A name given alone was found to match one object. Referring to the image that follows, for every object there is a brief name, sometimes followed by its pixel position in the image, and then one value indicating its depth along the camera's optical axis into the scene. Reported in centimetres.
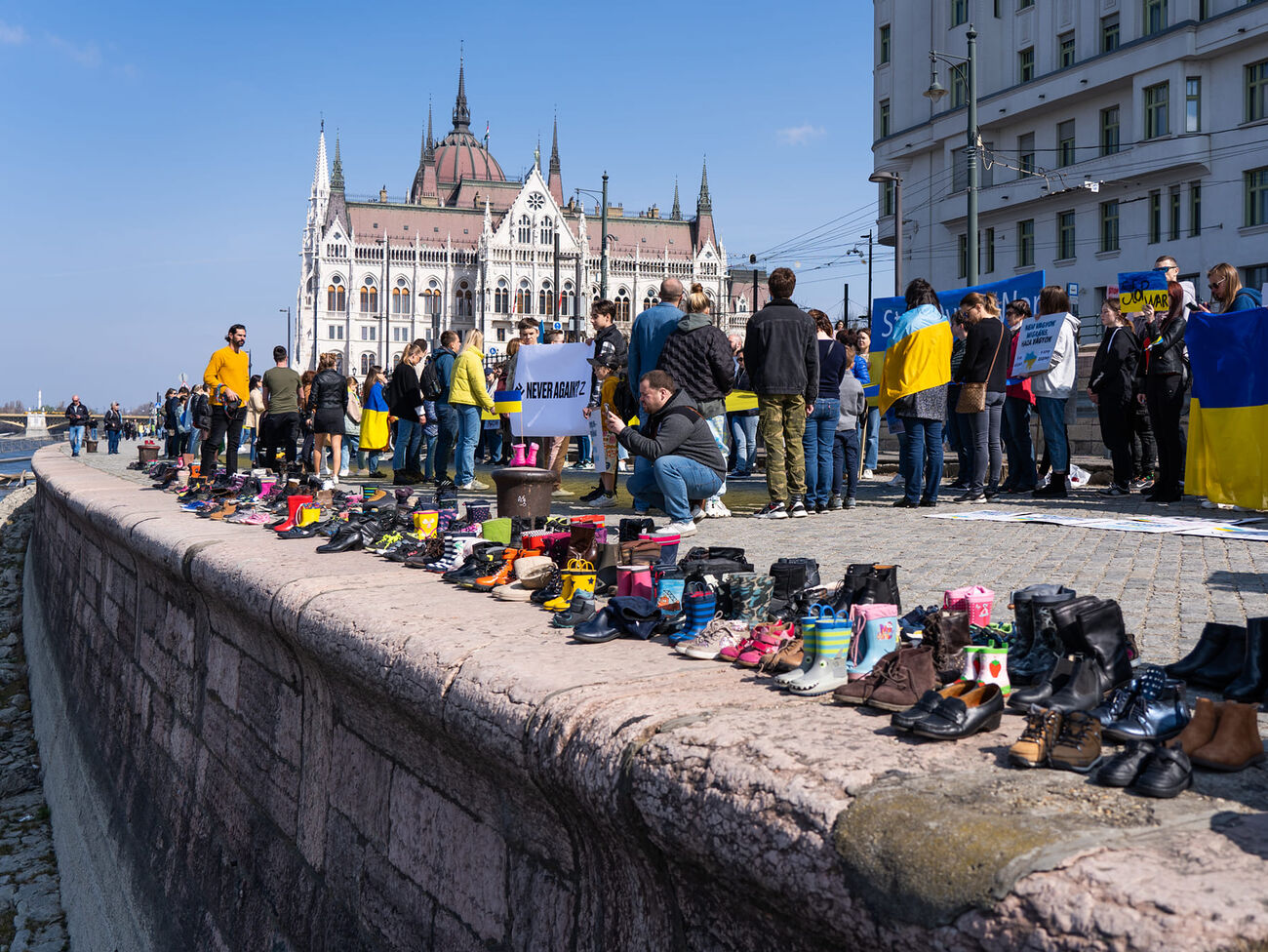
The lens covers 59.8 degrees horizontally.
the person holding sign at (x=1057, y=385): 1073
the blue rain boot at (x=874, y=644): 283
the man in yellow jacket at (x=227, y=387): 1322
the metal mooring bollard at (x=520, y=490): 778
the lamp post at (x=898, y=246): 3334
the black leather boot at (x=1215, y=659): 274
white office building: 3609
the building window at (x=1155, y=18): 3791
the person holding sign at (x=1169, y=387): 984
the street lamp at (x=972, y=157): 2097
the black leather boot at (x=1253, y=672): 262
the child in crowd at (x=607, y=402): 1071
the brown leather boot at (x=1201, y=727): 204
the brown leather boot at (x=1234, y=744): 199
